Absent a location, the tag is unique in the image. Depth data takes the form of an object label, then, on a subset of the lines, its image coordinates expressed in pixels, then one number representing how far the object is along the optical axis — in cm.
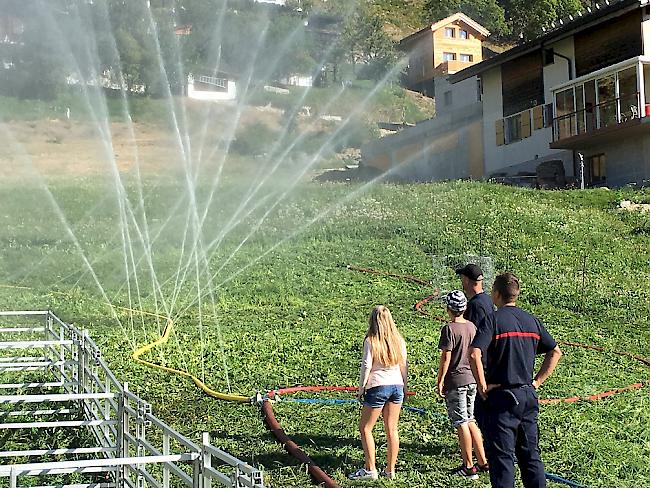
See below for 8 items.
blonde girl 827
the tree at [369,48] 8712
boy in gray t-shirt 838
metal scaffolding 564
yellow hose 1109
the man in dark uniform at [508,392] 698
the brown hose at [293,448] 810
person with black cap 814
